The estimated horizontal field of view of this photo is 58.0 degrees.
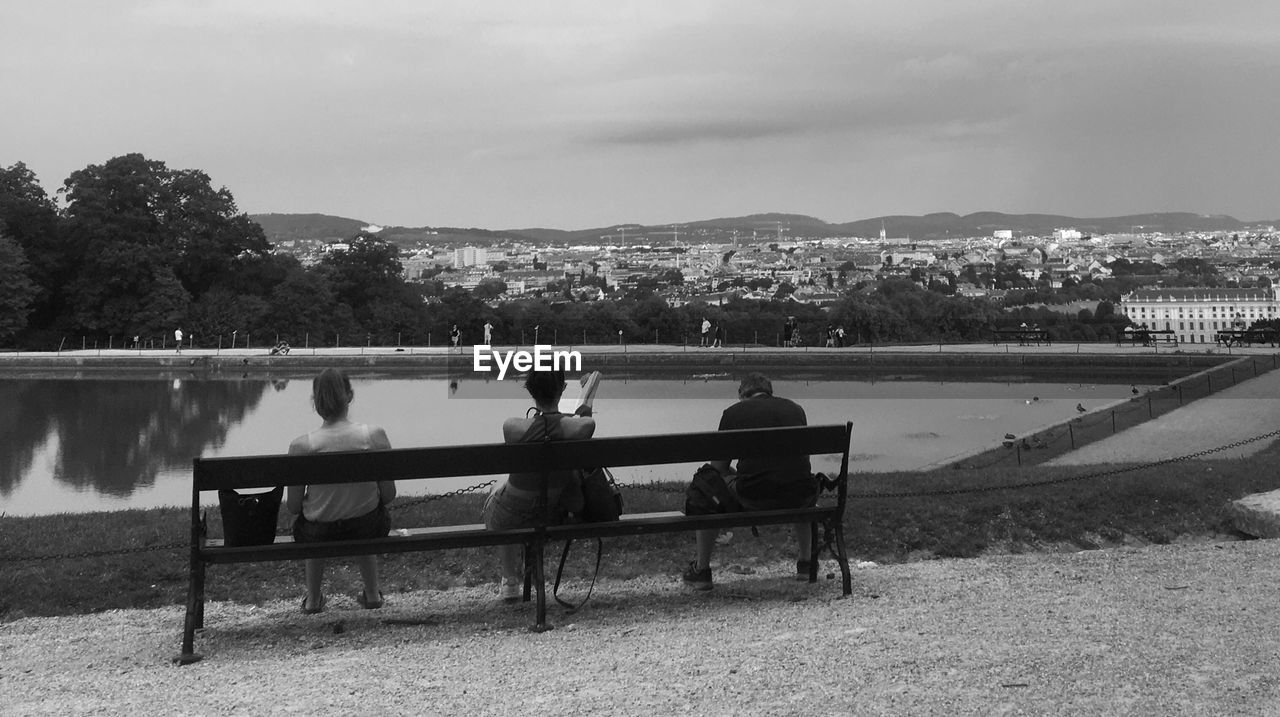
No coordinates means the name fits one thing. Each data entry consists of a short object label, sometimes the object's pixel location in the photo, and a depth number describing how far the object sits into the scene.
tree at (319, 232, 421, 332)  50.19
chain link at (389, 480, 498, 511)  6.82
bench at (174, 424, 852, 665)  4.15
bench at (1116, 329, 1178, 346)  35.69
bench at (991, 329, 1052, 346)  36.97
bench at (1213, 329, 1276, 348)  34.11
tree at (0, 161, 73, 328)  46.03
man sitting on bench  4.83
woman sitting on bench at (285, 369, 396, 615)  4.45
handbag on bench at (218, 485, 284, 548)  4.30
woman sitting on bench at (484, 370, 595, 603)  4.61
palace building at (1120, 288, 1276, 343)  63.19
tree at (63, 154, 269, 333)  44.91
